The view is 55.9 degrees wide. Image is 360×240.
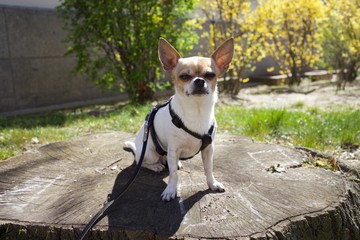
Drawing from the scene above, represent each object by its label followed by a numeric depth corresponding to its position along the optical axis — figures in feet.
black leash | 1.90
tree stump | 1.94
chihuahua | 2.27
